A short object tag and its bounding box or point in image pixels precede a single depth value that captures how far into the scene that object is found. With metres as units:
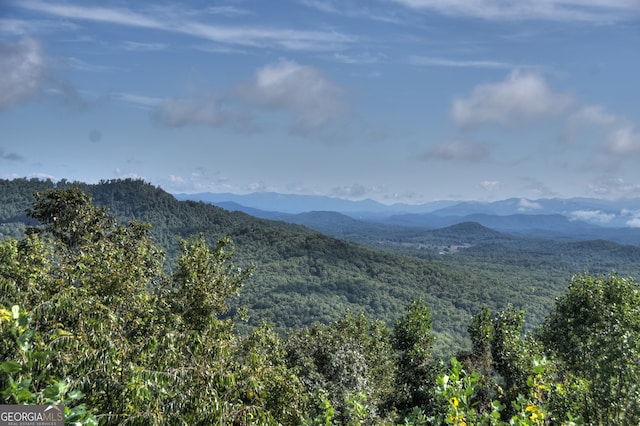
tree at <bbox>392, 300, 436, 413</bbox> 33.94
